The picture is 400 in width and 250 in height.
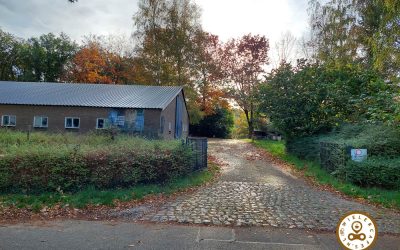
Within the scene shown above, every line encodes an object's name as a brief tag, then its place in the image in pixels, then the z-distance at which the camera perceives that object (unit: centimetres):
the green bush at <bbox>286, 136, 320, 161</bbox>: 1609
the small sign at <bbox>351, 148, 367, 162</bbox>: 1077
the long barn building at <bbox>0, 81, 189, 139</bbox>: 2595
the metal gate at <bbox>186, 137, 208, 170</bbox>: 1256
